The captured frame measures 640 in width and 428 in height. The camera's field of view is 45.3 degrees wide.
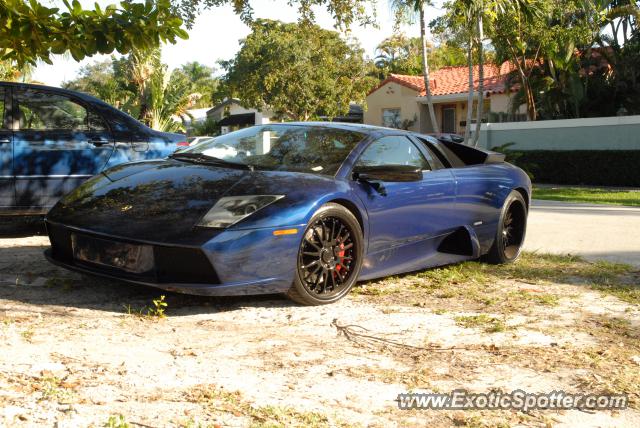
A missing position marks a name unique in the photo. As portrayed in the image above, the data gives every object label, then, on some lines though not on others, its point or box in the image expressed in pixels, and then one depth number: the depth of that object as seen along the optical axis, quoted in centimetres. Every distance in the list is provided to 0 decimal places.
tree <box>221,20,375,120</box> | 4419
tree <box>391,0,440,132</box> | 2005
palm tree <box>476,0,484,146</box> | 1473
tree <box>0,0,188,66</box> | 627
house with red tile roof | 3512
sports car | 445
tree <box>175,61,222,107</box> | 6738
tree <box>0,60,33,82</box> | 2301
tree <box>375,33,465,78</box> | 4973
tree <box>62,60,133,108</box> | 4522
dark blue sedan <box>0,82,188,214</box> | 692
